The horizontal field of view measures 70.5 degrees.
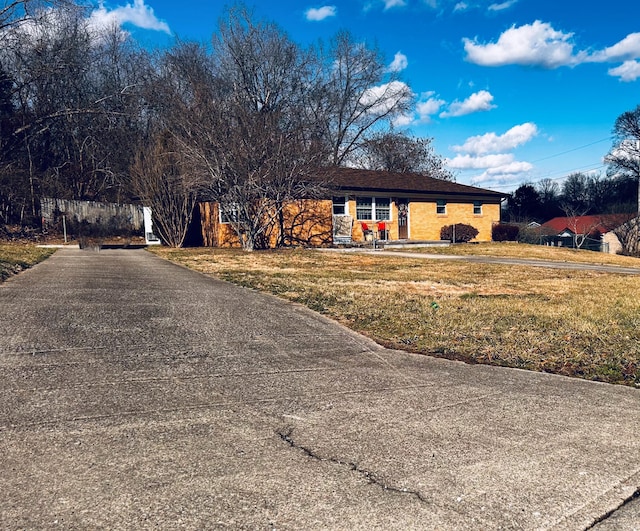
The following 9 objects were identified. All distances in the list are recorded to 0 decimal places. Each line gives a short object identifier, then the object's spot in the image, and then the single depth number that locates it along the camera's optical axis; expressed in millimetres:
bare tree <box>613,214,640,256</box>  41531
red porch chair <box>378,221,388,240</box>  25250
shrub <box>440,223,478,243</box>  27328
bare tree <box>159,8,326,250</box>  18594
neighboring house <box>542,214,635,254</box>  42816
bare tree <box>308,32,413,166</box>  40250
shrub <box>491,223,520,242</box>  28547
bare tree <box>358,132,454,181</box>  45906
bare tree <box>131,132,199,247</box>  20719
